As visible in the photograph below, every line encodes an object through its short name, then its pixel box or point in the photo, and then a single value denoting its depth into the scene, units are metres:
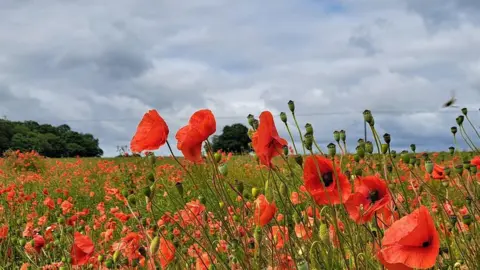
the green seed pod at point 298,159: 1.86
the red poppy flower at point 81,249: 2.32
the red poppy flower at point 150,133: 1.87
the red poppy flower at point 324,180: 1.62
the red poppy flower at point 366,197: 1.66
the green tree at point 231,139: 36.78
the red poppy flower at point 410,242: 1.29
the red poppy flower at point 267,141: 1.63
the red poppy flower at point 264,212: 1.77
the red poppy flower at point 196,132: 1.73
